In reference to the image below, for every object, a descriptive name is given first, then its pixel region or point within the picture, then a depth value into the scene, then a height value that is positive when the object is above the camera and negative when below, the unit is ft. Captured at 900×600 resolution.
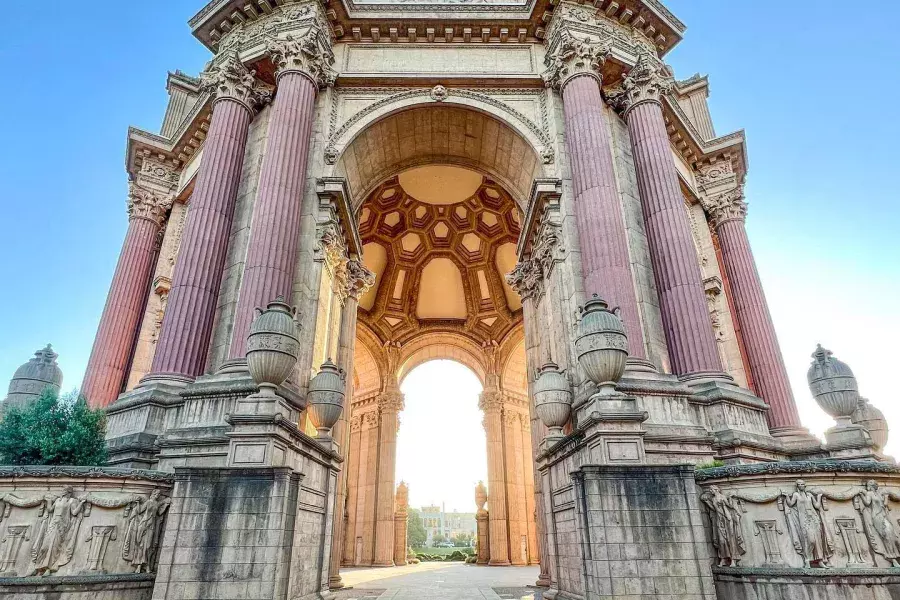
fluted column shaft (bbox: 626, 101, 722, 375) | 41.32 +22.49
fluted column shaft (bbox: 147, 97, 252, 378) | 40.65 +22.22
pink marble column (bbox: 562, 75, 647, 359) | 40.16 +25.62
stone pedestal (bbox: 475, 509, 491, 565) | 96.37 -1.04
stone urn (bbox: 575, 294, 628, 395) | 30.09 +9.95
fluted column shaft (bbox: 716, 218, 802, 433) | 54.29 +21.51
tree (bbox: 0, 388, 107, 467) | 28.48 +5.26
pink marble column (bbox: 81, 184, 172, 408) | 57.26 +25.98
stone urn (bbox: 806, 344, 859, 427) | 35.19 +8.99
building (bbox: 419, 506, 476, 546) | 463.01 +7.16
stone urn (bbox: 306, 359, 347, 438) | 40.22 +9.56
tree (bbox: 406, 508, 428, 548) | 300.87 -1.28
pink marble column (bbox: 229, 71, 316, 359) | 40.21 +25.77
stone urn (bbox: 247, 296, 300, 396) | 30.63 +10.01
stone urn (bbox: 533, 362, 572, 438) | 38.81 +9.11
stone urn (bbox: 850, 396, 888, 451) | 42.91 +8.20
